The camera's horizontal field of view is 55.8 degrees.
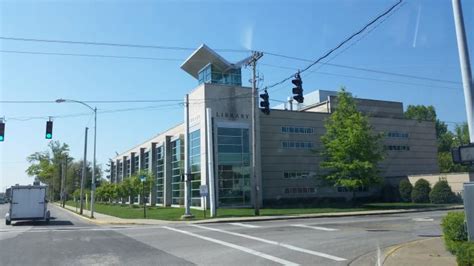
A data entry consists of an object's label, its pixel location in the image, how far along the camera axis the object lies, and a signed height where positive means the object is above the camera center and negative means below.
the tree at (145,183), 49.91 +2.39
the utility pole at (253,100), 31.16 +7.04
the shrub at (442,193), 43.22 +0.32
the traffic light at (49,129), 25.31 +4.24
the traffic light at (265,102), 21.52 +4.68
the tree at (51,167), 104.31 +9.19
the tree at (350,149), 41.22 +4.63
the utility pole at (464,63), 9.79 +2.96
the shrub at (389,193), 49.62 +0.49
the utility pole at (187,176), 30.46 +1.76
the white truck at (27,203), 27.69 +0.13
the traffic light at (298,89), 17.75 +4.35
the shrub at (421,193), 45.44 +0.42
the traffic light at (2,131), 23.16 +3.82
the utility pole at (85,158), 37.14 +3.75
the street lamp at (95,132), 32.45 +5.78
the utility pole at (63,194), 67.05 +1.56
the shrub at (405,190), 47.19 +0.77
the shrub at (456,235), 8.88 -0.89
